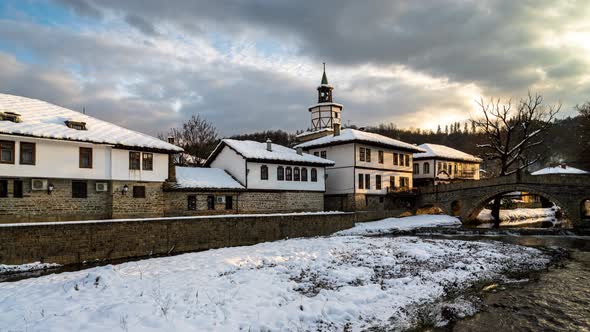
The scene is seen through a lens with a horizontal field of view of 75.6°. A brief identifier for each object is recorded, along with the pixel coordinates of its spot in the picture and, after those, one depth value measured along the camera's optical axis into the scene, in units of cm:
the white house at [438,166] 5091
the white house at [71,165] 2077
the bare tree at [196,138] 5116
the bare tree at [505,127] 3906
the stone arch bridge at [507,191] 3075
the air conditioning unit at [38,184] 2111
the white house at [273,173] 3170
